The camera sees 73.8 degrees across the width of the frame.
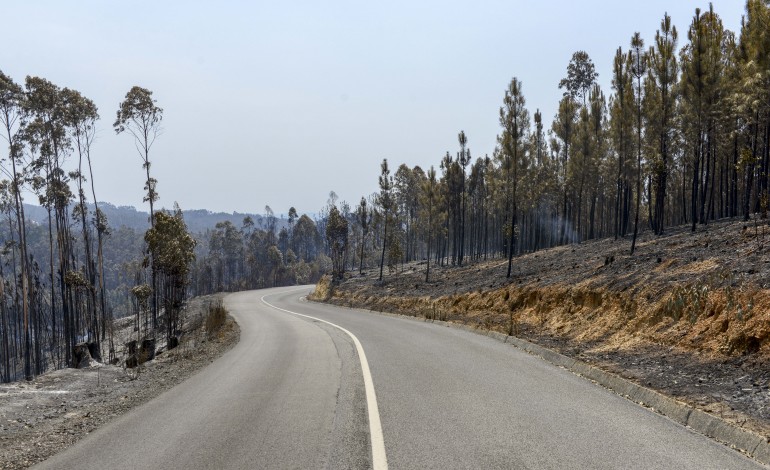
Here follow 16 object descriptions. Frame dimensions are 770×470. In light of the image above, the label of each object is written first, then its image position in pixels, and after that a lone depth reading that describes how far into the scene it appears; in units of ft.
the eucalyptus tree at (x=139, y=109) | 148.15
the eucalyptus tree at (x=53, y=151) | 130.21
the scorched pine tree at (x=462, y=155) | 148.87
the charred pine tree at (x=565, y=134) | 168.80
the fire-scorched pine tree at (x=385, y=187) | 166.50
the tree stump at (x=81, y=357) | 57.49
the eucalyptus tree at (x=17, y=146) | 119.75
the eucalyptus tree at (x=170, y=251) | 109.40
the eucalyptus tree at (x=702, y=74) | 96.99
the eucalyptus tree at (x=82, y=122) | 142.51
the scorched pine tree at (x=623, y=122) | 90.52
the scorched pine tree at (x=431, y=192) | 153.99
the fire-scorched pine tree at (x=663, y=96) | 86.28
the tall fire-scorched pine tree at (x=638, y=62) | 84.48
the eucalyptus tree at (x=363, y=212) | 214.48
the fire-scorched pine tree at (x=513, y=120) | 102.47
